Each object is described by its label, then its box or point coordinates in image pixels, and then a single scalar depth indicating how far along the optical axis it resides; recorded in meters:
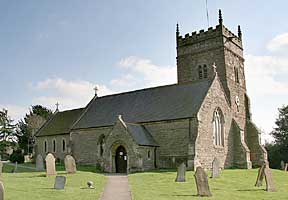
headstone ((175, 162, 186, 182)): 23.41
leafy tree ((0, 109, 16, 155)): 68.94
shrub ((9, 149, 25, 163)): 49.90
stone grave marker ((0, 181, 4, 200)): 10.52
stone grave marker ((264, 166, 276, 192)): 18.96
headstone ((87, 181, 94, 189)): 19.56
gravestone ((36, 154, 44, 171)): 31.69
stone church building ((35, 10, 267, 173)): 33.88
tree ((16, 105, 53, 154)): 72.44
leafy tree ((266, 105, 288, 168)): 52.81
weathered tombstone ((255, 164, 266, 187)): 21.22
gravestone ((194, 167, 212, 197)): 16.97
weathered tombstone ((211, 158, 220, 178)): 26.44
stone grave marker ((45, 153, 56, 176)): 25.92
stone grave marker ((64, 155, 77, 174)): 27.95
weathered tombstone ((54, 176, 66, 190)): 18.66
